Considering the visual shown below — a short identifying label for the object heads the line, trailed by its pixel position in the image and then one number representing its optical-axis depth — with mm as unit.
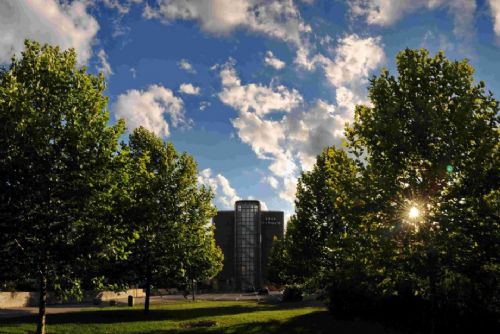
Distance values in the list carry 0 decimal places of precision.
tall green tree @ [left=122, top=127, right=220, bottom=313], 29922
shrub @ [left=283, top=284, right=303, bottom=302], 55306
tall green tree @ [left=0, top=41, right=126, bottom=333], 16891
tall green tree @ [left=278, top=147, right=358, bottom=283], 35728
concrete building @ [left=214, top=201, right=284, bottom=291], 154125
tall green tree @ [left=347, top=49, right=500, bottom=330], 15898
